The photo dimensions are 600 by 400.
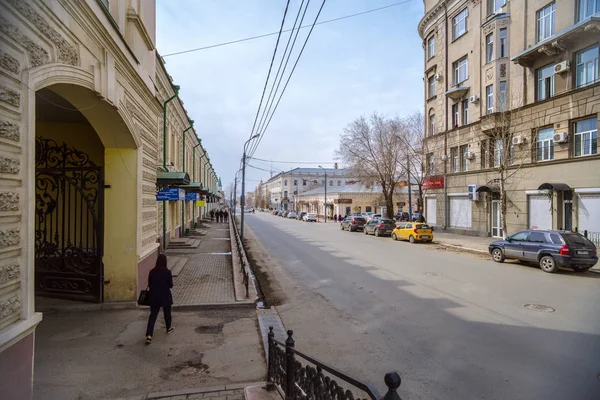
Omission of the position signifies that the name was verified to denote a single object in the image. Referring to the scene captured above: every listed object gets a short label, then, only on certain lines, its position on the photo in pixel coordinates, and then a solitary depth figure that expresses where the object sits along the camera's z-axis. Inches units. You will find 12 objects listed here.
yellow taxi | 904.9
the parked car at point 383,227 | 1098.7
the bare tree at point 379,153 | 1250.6
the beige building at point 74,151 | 137.3
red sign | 1119.6
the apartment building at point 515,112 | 697.0
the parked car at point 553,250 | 484.1
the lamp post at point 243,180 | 833.9
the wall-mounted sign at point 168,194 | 496.4
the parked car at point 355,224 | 1304.1
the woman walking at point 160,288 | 249.4
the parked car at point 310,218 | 2007.0
